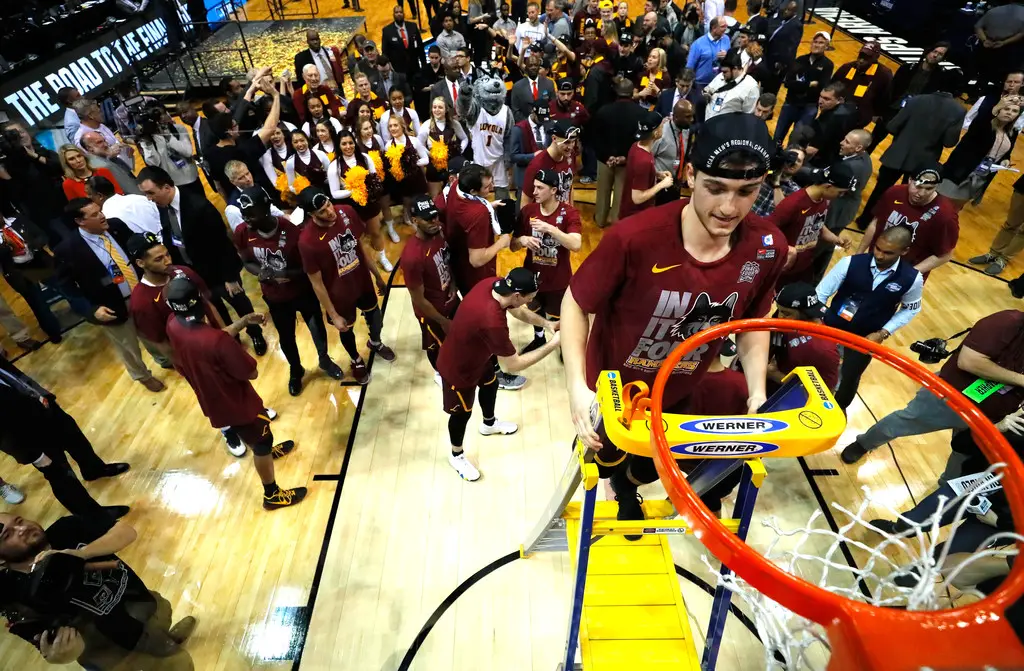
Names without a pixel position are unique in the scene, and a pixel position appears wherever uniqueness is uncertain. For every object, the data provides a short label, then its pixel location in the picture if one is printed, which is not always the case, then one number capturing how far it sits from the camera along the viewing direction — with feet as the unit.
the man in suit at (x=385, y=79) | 26.21
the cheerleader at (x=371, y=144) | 19.88
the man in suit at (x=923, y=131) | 19.35
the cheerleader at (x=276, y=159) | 19.54
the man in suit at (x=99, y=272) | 13.98
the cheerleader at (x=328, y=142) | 19.24
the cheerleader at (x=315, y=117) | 20.75
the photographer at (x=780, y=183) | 16.66
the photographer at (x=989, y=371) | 9.94
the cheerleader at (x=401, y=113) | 21.37
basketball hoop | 3.15
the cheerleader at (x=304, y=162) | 19.12
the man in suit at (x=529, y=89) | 23.18
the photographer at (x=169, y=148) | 19.19
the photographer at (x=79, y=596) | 7.37
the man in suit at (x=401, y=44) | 30.22
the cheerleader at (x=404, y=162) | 20.15
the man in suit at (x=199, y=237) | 15.56
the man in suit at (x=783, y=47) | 27.91
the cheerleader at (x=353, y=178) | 18.83
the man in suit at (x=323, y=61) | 27.43
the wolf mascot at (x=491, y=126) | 20.84
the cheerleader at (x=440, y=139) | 21.38
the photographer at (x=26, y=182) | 17.81
